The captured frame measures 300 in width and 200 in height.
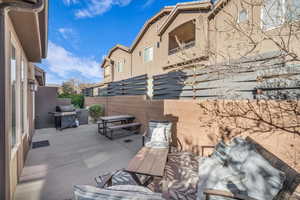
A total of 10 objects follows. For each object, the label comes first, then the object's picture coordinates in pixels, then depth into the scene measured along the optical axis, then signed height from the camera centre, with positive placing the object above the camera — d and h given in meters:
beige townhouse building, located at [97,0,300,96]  4.30 +3.58
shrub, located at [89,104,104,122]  9.22 -0.86
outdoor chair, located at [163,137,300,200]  1.59 -1.65
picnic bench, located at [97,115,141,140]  6.06 -1.16
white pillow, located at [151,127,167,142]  4.13 -1.09
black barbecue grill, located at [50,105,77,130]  7.31 -0.96
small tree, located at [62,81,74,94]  19.45 +1.73
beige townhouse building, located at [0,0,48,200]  1.66 +0.57
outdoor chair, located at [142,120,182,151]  3.92 -1.12
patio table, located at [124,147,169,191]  2.48 -1.30
